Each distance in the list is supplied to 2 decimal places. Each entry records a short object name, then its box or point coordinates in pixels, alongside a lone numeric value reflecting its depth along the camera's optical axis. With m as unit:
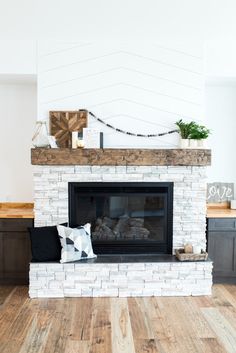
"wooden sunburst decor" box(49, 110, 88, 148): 4.18
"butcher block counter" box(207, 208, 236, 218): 4.29
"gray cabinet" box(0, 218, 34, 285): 4.25
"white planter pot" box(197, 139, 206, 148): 4.18
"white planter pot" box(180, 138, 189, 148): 4.16
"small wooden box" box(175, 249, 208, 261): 4.00
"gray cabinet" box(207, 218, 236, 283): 4.29
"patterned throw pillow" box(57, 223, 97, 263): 3.92
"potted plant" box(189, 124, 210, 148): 4.12
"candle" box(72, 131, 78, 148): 4.11
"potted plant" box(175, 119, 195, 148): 4.14
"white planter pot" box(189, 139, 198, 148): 4.16
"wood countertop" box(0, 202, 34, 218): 4.26
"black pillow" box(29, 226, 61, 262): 3.93
